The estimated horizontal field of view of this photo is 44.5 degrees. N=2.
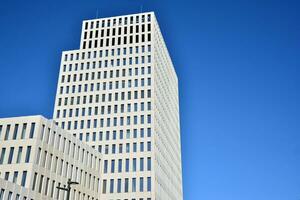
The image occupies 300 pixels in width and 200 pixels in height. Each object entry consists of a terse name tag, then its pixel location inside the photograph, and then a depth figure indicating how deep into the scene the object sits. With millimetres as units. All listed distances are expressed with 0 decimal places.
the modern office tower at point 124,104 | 93750
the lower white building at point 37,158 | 64250
